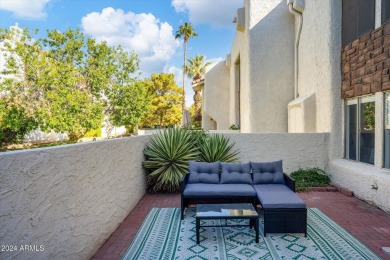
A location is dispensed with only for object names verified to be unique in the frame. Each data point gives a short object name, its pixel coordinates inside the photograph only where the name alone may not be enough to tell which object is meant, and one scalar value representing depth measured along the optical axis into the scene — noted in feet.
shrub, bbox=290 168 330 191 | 30.58
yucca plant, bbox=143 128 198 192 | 28.25
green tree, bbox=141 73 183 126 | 118.42
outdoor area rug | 15.30
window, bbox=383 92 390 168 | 23.39
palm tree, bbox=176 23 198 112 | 131.85
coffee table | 16.46
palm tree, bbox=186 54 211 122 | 142.31
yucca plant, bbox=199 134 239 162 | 30.50
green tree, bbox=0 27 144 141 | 68.28
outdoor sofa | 17.56
